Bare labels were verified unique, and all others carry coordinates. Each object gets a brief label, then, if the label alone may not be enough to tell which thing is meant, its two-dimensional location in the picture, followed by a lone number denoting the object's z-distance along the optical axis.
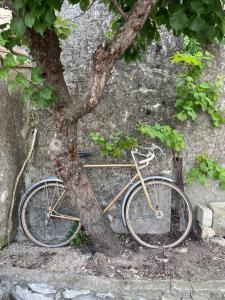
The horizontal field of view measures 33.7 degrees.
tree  2.72
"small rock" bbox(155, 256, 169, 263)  4.04
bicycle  4.39
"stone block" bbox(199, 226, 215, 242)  4.44
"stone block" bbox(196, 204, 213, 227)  4.42
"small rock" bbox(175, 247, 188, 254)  4.26
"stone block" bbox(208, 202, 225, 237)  4.46
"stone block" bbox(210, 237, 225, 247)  4.42
